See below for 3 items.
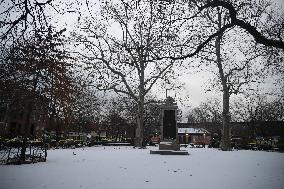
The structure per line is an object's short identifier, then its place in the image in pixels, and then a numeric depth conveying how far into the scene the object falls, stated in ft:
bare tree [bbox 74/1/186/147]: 100.22
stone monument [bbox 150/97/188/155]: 73.27
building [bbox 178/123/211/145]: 274.16
